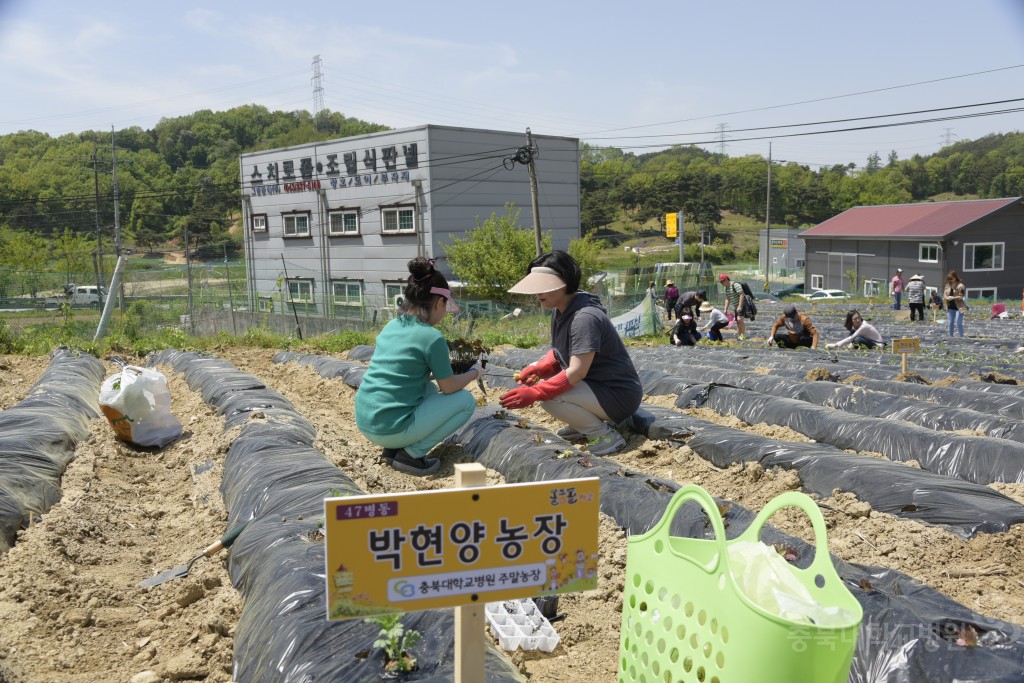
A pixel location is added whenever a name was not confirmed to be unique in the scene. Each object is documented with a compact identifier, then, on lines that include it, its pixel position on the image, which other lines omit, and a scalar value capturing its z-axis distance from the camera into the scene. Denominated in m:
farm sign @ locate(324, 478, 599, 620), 1.86
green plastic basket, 1.73
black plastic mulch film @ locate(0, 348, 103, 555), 4.29
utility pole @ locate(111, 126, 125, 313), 30.30
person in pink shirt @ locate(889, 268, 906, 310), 27.28
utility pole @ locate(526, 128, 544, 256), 21.52
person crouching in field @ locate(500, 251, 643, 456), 5.30
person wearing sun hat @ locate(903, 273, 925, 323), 21.55
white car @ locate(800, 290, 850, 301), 38.28
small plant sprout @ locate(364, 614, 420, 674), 2.27
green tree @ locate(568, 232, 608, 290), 27.70
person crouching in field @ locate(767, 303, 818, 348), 12.90
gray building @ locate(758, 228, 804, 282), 53.22
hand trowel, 3.46
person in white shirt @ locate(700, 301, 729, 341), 15.83
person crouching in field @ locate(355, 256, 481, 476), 4.97
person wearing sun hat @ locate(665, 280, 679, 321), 21.73
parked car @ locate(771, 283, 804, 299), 42.97
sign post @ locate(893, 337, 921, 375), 8.20
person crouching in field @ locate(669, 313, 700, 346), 15.06
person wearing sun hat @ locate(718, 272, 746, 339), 17.00
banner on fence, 17.58
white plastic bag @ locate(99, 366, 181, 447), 6.08
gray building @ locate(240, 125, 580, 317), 27.59
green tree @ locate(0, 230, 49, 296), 36.97
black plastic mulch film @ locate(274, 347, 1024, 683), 2.45
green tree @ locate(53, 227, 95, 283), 38.75
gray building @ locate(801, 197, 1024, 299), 35.34
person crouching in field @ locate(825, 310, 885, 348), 12.55
